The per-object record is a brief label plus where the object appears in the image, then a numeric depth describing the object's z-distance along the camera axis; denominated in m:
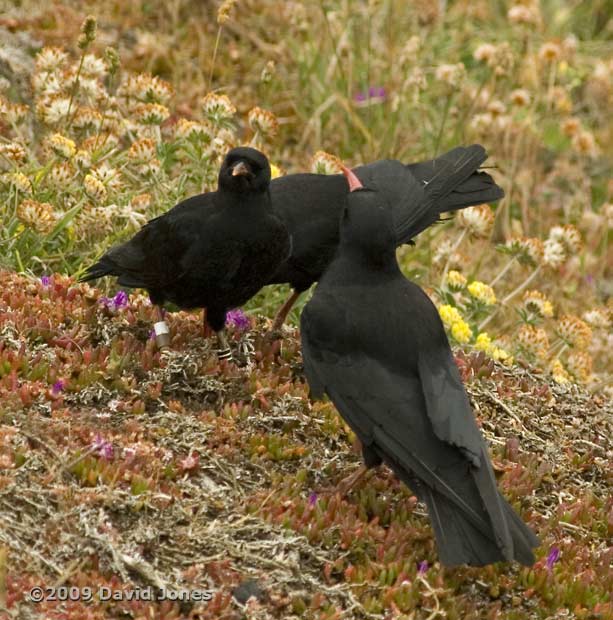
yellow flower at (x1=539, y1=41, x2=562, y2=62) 19.25
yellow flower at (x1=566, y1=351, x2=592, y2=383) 14.42
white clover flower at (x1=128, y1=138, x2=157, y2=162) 12.98
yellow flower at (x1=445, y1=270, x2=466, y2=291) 14.03
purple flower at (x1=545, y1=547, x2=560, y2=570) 9.32
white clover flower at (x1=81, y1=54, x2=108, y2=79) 14.02
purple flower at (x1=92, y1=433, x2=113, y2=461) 9.21
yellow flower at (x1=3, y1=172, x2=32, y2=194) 12.58
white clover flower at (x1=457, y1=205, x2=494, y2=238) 14.09
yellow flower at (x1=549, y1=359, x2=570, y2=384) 13.66
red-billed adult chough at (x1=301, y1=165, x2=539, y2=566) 8.59
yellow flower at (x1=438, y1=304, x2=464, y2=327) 13.60
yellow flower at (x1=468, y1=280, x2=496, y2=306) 13.85
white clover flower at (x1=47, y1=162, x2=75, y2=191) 12.66
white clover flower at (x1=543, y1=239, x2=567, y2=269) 14.28
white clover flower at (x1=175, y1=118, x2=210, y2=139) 13.42
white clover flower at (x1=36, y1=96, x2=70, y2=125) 13.43
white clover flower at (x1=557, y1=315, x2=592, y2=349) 13.95
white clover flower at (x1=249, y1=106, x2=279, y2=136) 13.27
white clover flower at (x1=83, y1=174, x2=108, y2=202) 12.58
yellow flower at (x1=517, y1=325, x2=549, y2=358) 14.00
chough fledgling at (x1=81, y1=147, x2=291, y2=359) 11.20
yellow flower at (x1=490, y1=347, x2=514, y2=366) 13.55
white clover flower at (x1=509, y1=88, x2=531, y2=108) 18.78
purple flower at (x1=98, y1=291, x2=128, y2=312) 12.21
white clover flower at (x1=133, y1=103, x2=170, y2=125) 13.31
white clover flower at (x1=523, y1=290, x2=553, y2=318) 13.89
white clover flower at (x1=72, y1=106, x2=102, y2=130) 13.52
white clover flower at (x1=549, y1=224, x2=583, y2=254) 14.47
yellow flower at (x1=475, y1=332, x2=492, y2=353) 13.58
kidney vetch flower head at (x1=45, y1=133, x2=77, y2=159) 12.81
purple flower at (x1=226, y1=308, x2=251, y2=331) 12.66
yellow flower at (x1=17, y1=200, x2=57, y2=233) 12.02
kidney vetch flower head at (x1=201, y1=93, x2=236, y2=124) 13.29
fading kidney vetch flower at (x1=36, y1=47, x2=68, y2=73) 13.87
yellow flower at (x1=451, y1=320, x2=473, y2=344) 13.46
